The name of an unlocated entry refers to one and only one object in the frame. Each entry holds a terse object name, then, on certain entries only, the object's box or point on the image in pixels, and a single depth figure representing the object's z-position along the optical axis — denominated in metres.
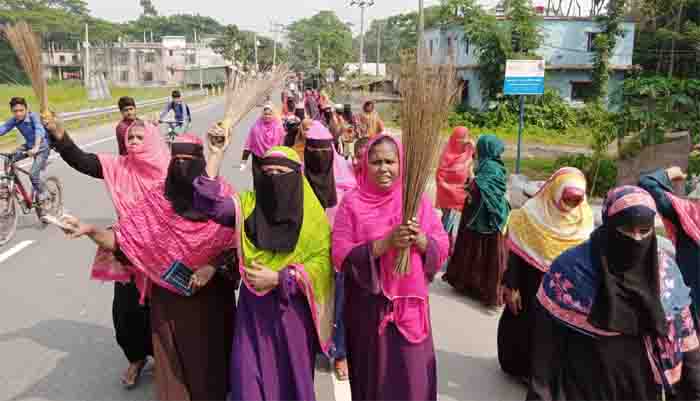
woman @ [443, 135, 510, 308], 4.82
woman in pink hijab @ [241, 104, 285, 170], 6.56
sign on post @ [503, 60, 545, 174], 9.56
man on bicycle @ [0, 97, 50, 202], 6.61
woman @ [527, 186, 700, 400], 2.21
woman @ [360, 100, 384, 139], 9.14
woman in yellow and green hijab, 2.45
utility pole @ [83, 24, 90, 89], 31.07
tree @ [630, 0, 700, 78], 22.25
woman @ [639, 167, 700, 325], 3.06
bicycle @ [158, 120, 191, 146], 10.97
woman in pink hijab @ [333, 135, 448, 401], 2.48
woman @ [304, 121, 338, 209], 3.93
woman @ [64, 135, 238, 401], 2.64
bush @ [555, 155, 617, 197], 10.07
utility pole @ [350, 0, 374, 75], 38.28
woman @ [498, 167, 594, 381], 3.05
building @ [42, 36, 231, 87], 61.34
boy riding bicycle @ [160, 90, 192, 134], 10.81
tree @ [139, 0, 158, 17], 112.94
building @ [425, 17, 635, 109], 24.12
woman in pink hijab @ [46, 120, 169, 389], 3.08
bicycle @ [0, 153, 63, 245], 6.29
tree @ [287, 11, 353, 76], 46.28
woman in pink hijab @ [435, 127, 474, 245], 5.93
